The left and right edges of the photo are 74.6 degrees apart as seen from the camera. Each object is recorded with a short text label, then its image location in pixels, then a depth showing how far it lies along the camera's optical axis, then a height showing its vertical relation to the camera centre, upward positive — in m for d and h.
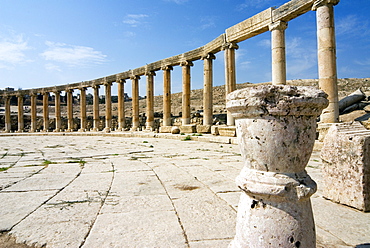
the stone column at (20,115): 30.59 +1.44
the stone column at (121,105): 23.61 +1.88
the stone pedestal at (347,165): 2.71 -0.53
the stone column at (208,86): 15.83 +2.41
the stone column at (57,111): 28.51 +1.74
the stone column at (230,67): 14.17 +3.22
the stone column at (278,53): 11.35 +3.21
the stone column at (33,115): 29.60 +1.29
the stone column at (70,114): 27.48 +1.28
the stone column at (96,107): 25.81 +1.89
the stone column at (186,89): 17.44 +2.47
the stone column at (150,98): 21.14 +2.25
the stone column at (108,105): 24.88 +2.02
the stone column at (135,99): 22.18 +2.31
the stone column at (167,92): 19.36 +2.54
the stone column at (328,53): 9.50 +2.66
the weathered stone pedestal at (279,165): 1.53 -0.29
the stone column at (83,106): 26.94 +2.12
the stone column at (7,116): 30.89 +1.35
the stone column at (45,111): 29.34 +1.79
